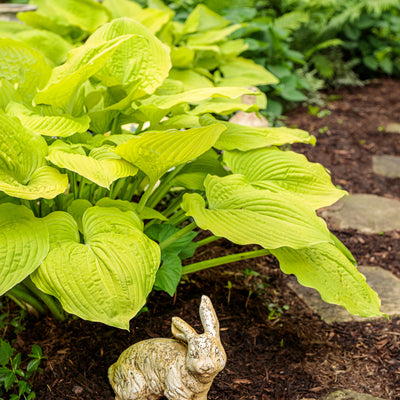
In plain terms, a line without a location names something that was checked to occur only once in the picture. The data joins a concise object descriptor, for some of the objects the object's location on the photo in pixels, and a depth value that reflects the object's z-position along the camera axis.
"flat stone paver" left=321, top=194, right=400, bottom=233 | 3.10
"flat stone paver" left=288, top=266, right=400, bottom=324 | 2.30
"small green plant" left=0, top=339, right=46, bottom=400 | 1.74
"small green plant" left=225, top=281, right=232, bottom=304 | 2.27
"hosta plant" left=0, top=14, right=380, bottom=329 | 1.55
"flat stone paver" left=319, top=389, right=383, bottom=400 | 1.81
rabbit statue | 1.44
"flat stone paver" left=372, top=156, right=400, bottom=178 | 3.91
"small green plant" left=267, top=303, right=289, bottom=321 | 2.23
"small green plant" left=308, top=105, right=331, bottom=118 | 4.95
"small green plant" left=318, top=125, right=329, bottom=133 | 4.50
